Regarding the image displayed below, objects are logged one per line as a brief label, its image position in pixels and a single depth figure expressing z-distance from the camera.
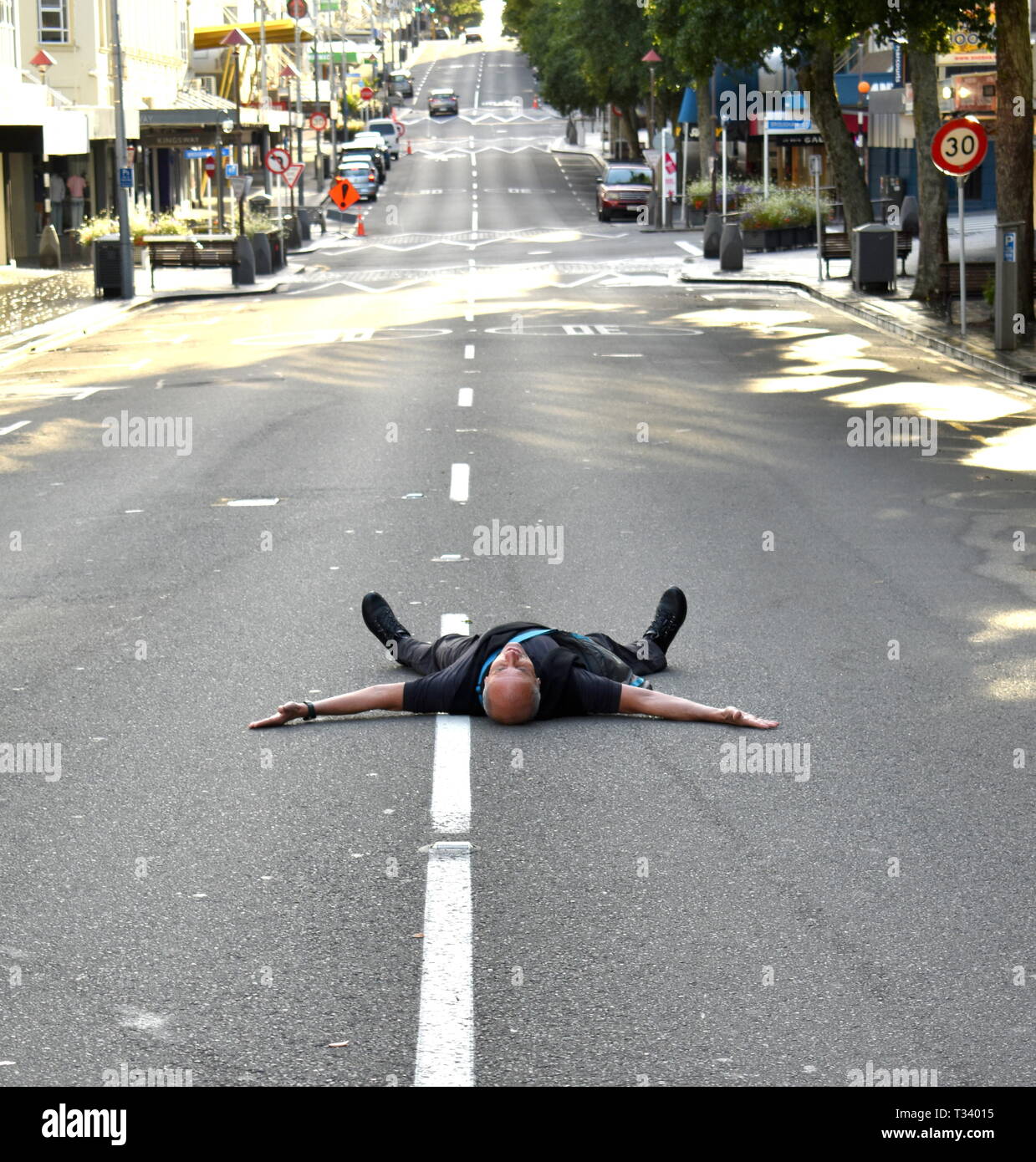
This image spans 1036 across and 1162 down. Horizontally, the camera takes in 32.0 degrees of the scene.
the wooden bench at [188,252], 44.78
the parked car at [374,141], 88.94
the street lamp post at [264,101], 70.38
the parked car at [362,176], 76.44
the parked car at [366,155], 80.71
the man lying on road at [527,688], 7.70
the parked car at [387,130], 101.50
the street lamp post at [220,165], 52.08
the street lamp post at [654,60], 58.43
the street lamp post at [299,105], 67.06
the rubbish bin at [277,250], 46.44
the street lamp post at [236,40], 61.09
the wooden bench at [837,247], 38.75
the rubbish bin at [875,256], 33.88
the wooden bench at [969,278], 27.92
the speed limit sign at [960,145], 23.27
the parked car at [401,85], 145.88
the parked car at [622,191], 63.81
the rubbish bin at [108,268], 37.50
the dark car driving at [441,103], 124.62
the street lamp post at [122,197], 36.34
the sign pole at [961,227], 22.22
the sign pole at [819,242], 38.47
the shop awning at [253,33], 74.75
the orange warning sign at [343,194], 58.75
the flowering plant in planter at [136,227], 46.66
